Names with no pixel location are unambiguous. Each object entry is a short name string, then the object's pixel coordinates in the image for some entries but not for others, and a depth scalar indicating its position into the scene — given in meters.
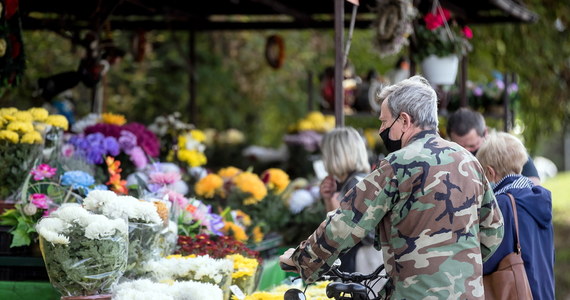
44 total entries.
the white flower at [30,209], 8.73
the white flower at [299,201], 13.45
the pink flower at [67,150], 11.33
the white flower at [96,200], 7.16
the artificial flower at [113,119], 12.62
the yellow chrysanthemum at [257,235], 11.80
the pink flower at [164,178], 9.83
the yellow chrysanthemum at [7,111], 9.60
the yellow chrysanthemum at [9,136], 9.40
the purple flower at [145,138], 11.96
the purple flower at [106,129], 11.80
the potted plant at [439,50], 15.56
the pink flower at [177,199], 9.27
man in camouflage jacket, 6.16
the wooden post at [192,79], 19.70
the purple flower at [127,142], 11.71
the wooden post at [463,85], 17.00
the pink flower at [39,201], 8.71
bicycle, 6.54
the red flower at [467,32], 16.11
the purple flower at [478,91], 19.42
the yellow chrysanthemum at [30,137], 9.55
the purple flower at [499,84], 19.48
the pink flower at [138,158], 11.59
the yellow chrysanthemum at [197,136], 14.02
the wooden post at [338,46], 10.64
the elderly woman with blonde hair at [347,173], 9.95
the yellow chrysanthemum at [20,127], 9.46
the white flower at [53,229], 6.68
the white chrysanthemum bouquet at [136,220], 7.18
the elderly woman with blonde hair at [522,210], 8.31
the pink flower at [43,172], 9.05
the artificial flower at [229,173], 13.18
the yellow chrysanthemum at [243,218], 11.77
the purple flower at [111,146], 11.48
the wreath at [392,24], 13.46
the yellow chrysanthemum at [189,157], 13.63
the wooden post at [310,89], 22.02
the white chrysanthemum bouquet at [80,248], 6.75
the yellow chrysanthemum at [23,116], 9.64
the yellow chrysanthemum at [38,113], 9.91
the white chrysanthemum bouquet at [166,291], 6.65
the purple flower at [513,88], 20.06
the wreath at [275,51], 20.34
